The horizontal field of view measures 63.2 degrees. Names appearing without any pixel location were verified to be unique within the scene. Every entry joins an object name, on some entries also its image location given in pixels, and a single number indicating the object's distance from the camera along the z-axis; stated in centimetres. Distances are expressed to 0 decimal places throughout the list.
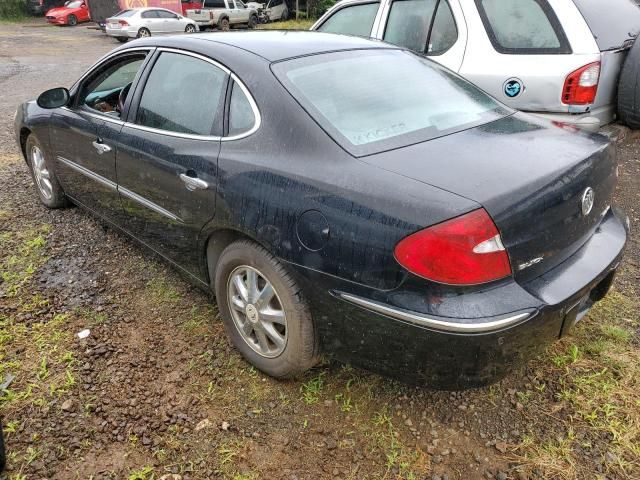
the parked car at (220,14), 2409
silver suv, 387
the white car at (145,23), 1989
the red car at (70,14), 2717
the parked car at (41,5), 3031
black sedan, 176
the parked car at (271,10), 2669
